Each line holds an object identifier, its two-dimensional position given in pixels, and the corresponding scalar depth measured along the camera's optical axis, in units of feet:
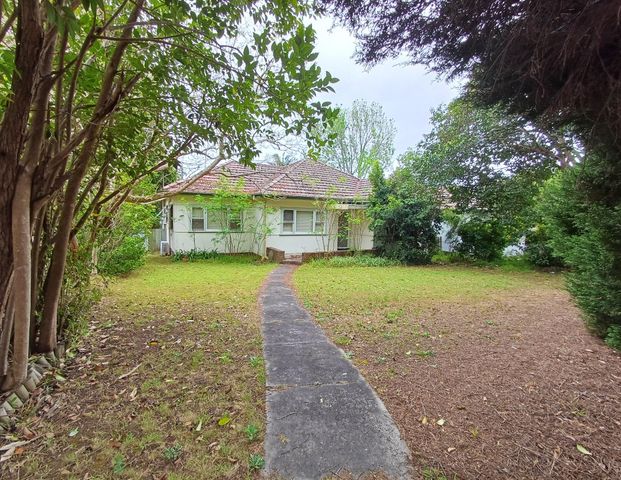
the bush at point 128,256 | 29.89
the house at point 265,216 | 44.24
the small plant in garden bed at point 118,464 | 6.62
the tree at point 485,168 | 39.83
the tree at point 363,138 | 91.25
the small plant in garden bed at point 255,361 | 11.68
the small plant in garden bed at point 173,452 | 6.99
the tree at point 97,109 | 8.31
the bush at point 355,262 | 41.81
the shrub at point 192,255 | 44.11
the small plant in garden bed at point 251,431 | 7.68
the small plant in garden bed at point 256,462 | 6.71
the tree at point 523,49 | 6.07
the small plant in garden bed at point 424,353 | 12.68
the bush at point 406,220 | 44.62
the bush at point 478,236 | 44.78
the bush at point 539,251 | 40.29
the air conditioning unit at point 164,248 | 49.87
